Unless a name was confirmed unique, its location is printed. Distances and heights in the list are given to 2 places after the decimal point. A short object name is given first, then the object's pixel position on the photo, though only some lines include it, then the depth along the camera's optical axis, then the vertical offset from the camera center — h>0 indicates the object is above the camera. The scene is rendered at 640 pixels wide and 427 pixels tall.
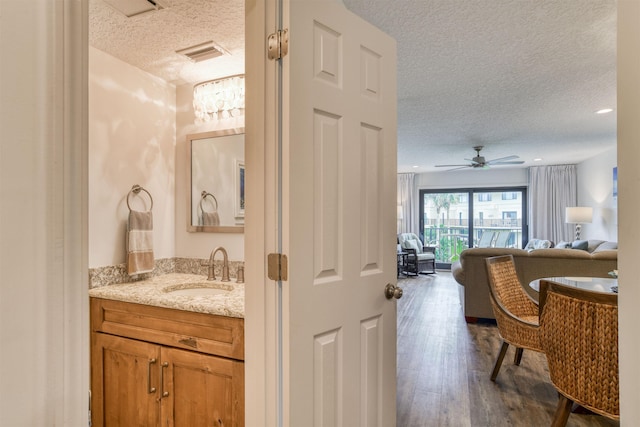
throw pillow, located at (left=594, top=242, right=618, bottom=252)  4.78 -0.46
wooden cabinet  1.53 -0.72
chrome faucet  2.16 -0.31
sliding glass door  8.02 -0.14
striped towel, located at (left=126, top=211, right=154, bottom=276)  2.10 -0.17
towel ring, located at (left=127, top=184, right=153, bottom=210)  2.19 +0.16
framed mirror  2.27 +0.22
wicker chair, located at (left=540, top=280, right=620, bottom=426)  1.58 -0.64
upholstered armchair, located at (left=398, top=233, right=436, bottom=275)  7.53 -0.93
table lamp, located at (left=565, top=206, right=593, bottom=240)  6.01 -0.04
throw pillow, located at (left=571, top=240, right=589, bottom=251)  5.43 -0.50
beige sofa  3.67 -0.59
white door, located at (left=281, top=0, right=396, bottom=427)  1.18 -0.01
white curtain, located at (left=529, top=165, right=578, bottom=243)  7.35 +0.29
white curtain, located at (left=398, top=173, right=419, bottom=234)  8.71 +0.18
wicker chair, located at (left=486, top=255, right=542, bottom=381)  2.43 -0.76
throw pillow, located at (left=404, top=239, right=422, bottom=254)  7.53 -0.67
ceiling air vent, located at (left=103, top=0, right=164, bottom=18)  1.56 +0.94
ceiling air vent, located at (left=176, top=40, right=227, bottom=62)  1.94 +0.92
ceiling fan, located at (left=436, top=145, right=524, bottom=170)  5.46 +0.81
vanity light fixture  2.20 +0.73
